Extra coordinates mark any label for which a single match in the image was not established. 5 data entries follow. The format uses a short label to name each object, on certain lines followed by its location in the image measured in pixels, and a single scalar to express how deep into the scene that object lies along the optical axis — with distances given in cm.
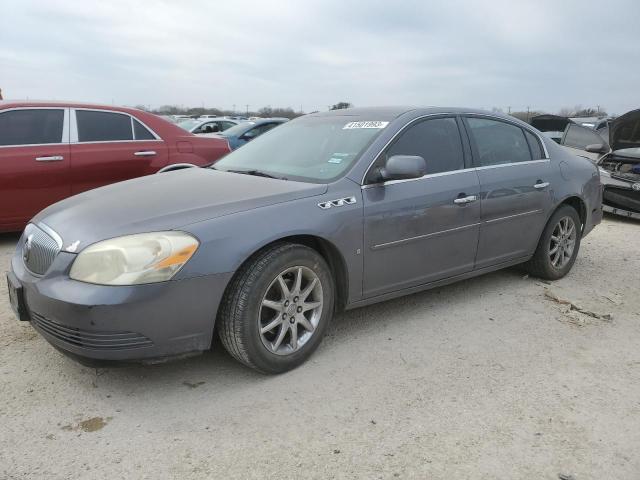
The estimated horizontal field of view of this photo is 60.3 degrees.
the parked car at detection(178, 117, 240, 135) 1533
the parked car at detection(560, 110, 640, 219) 768
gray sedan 257
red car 539
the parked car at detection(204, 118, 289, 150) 1177
